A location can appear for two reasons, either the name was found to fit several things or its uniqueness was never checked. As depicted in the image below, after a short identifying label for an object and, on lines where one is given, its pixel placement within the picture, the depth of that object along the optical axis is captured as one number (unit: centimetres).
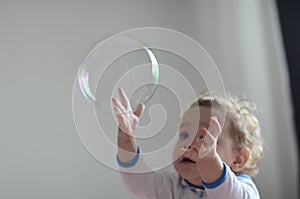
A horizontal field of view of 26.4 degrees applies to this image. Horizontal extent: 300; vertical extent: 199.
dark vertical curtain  159
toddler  118
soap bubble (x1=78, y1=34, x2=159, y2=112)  135
